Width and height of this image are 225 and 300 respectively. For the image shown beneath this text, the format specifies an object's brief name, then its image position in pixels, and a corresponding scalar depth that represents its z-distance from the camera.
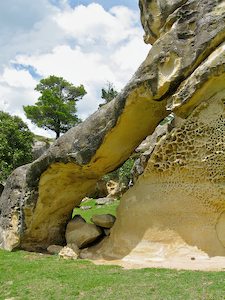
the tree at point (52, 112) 32.84
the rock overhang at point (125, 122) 8.05
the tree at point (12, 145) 21.26
